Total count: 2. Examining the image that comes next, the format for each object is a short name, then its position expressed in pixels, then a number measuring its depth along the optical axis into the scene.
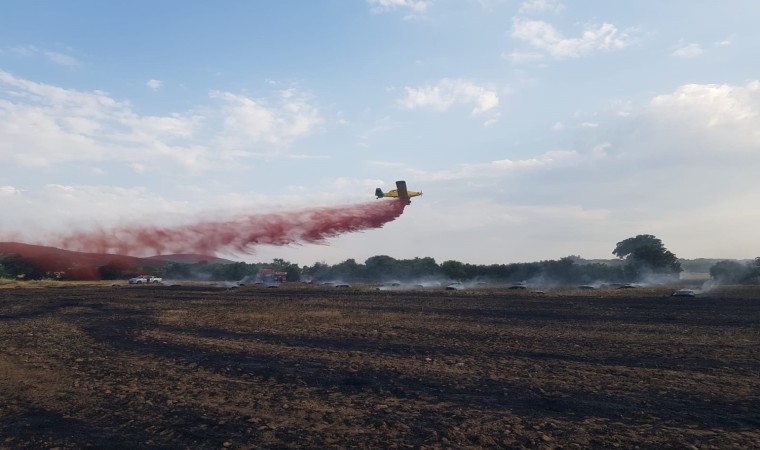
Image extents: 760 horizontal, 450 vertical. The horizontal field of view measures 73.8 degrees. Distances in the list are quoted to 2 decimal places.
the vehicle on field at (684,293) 43.50
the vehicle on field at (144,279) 81.69
